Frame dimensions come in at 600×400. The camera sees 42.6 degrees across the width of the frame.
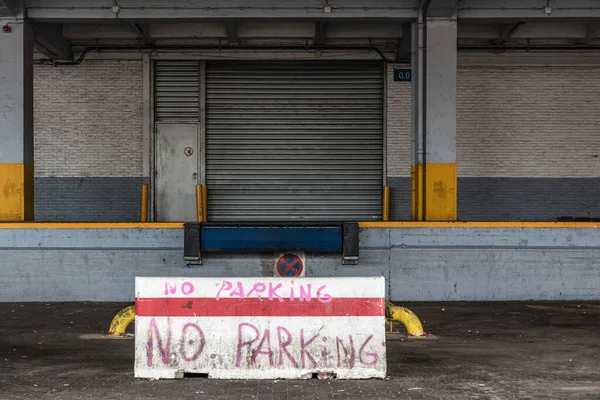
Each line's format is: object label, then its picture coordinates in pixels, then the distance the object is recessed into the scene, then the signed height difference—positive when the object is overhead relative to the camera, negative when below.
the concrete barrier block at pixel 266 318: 7.20 -1.17
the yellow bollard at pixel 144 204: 19.86 -0.30
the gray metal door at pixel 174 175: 20.31 +0.46
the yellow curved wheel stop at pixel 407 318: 9.71 -1.61
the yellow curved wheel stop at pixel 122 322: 9.98 -1.69
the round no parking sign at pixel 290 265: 13.73 -1.29
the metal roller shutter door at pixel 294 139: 20.47 +1.44
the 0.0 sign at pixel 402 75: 20.14 +3.11
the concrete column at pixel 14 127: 15.19 +1.28
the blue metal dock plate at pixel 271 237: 13.47 -0.77
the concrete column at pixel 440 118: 15.28 +1.51
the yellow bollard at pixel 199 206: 20.06 -0.35
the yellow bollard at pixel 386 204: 19.97 -0.27
